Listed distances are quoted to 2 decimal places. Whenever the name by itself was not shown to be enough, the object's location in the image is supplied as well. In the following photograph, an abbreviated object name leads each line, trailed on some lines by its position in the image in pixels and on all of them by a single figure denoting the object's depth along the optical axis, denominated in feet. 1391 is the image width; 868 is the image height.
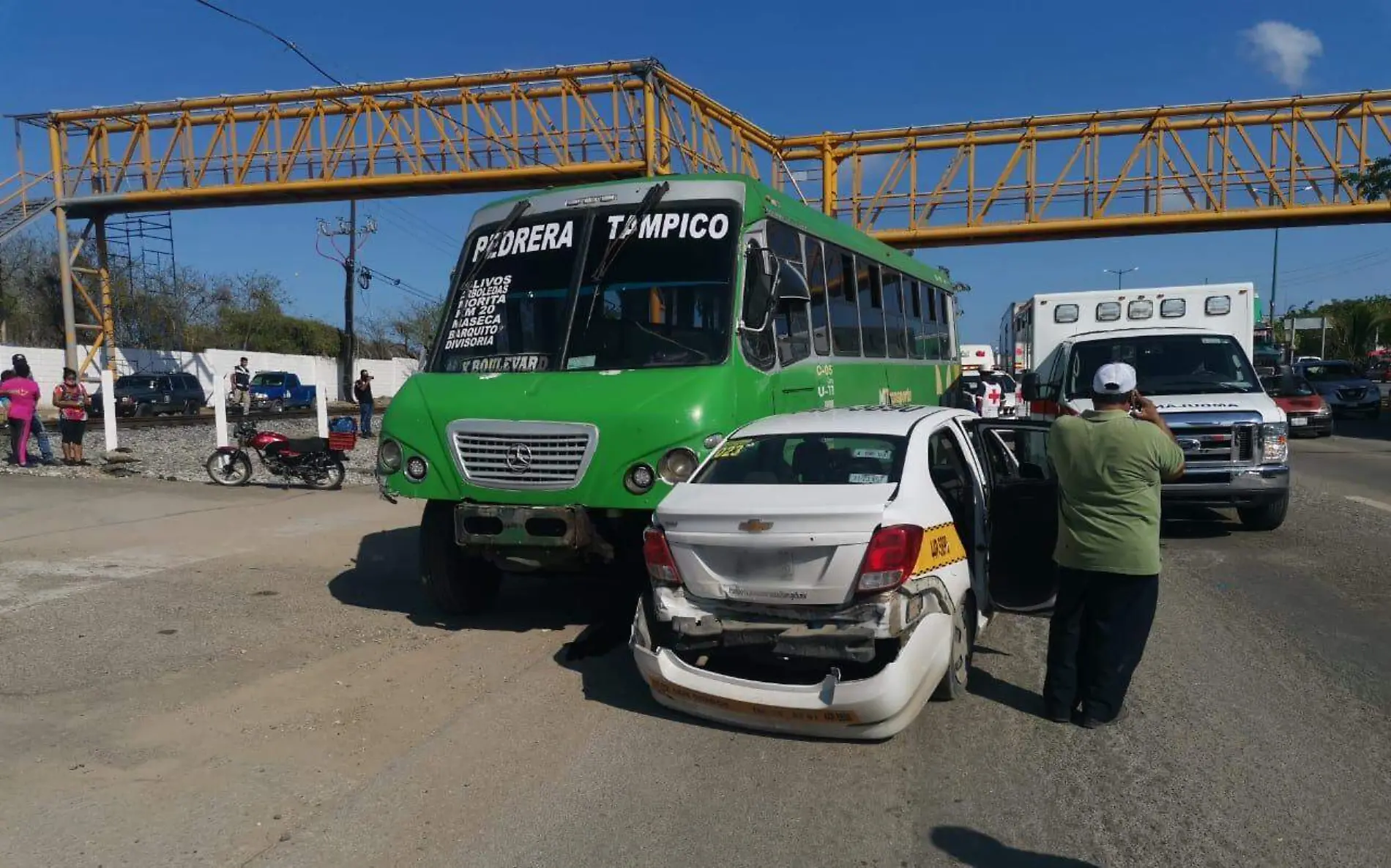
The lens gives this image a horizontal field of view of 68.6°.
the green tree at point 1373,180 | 80.74
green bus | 21.48
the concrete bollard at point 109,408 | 55.52
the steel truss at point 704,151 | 84.02
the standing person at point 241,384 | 95.14
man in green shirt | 16.71
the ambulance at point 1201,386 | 32.83
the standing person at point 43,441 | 54.85
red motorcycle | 48.44
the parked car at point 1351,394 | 94.94
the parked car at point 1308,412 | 78.97
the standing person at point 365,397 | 78.69
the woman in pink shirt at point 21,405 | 51.98
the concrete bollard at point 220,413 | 51.49
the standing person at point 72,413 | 53.42
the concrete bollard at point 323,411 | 61.11
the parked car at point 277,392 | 137.28
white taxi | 16.01
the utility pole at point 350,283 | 145.48
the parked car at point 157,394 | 110.32
